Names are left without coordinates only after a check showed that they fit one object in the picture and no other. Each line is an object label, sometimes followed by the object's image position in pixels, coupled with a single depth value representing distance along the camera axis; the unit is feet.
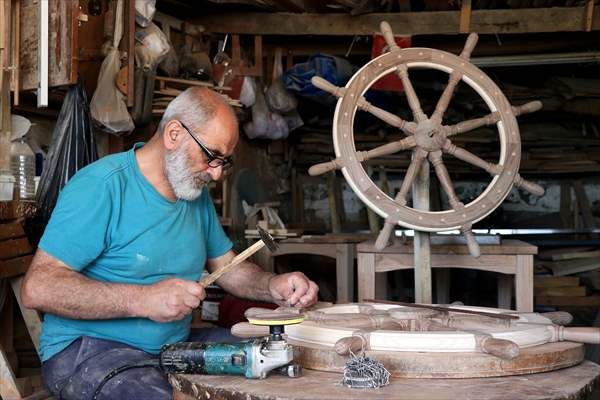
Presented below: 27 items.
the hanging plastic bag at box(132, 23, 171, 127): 17.84
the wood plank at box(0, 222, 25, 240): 12.74
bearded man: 9.52
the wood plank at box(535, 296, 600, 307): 25.73
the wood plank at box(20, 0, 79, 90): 14.64
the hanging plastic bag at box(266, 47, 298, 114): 25.99
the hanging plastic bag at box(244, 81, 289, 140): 25.66
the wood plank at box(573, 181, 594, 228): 30.83
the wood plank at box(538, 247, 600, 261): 26.50
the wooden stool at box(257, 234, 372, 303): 20.38
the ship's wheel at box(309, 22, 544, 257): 12.91
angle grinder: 8.12
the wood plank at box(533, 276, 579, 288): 25.99
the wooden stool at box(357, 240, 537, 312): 14.87
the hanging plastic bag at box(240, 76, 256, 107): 24.23
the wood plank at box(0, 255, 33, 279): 12.51
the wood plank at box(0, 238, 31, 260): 12.66
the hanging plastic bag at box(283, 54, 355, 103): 24.90
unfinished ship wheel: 8.18
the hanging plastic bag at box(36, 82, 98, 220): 14.74
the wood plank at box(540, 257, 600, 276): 26.37
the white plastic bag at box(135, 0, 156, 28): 17.67
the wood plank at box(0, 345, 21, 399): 11.62
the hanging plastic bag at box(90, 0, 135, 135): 16.47
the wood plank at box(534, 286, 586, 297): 25.81
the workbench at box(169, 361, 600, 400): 7.42
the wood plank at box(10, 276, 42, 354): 12.80
